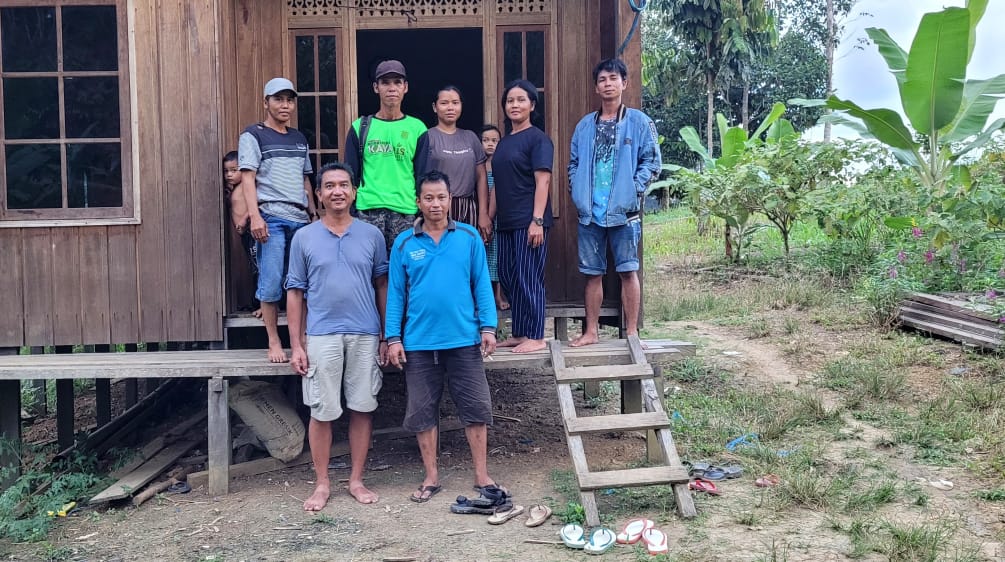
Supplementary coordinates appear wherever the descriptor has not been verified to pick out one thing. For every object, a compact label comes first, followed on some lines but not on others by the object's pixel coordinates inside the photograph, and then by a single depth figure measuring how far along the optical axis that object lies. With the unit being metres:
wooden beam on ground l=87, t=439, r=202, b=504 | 5.26
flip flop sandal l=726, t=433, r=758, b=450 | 5.67
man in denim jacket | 5.32
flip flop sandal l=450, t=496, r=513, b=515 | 4.69
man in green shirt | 5.18
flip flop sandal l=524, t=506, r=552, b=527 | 4.52
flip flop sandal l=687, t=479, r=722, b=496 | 4.89
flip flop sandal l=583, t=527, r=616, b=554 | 4.14
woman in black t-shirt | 5.19
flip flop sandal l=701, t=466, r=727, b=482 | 5.14
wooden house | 5.67
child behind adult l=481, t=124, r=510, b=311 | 5.52
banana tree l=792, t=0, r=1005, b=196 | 7.86
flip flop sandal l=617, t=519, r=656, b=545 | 4.24
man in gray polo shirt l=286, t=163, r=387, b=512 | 4.82
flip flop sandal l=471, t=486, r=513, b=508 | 4.72
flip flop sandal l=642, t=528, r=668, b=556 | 4.07
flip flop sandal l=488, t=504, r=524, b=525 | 4.57
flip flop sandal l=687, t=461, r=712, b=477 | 5.17
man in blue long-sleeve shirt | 4.74
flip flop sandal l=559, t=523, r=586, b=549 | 4.19
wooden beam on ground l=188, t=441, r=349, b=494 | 5.51
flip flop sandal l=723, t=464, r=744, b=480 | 5.17
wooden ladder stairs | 4.54
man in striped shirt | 5.20
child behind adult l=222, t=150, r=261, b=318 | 5.53
